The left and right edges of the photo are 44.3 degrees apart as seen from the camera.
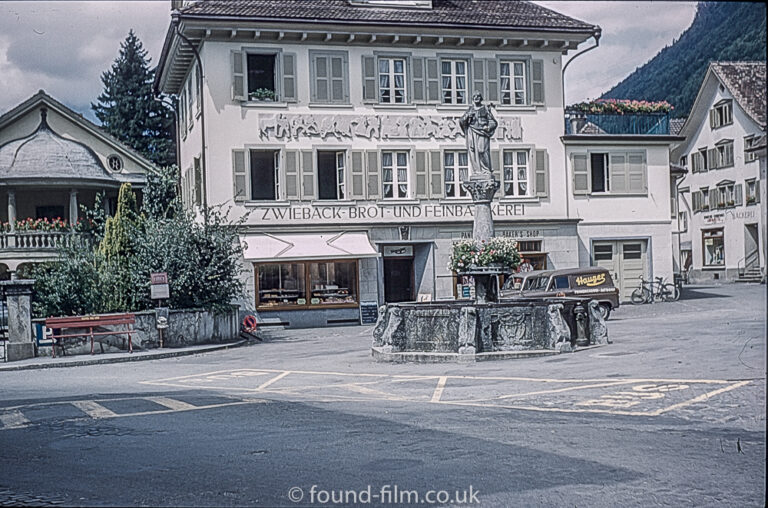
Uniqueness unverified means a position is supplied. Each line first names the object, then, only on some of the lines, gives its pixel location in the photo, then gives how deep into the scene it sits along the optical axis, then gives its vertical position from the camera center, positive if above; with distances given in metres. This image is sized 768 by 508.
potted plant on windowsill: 31.06 +5.77
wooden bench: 21.22 -1.12
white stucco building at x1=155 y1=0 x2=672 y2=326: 30.75 +4.00
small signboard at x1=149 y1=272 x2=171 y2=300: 22.95 -0.32
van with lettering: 26.11 -0.68
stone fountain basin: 17.67 -1.28
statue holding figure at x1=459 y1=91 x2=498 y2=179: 20.39 +2.82
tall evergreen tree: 37.62 +7.12
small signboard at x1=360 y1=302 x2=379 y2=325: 31.44 -1.53
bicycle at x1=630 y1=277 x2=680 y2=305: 33.97 -1.23
